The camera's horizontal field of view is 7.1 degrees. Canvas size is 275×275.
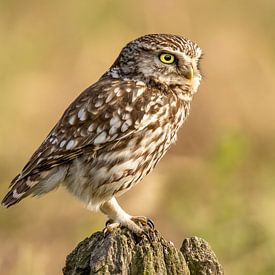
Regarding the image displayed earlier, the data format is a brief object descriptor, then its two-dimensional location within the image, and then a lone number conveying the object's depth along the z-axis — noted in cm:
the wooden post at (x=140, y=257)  908
